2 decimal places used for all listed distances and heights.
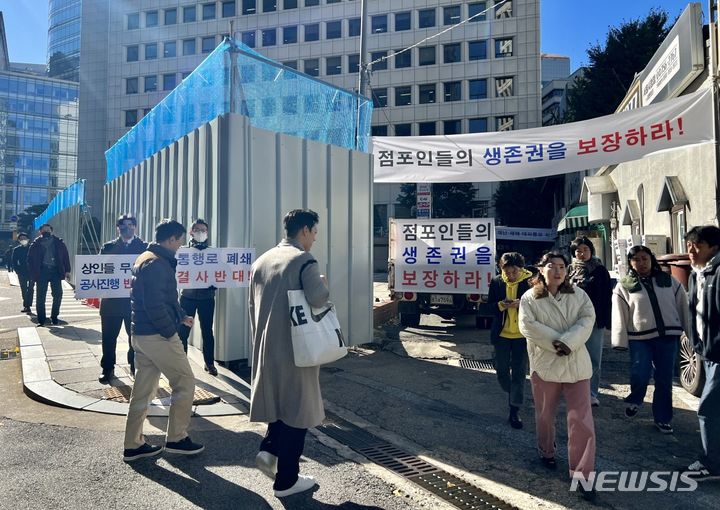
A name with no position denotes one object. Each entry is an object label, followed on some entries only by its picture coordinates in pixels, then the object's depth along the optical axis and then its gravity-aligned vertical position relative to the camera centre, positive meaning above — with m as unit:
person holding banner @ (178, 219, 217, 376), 6.38 -0.53
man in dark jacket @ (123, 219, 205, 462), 3.94 -0.72
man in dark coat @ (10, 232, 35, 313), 11.82 -0.09
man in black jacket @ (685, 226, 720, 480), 3.62 -0.54
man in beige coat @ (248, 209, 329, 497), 3.26 -0.71
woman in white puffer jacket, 3.60 -0.70
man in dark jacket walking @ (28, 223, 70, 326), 9.89 +0.02
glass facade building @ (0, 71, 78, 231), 81.56 +20.52
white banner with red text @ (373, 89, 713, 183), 6.61 +1.66
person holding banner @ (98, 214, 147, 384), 6.07 -0.54
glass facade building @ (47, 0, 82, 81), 99.88 +45.16
